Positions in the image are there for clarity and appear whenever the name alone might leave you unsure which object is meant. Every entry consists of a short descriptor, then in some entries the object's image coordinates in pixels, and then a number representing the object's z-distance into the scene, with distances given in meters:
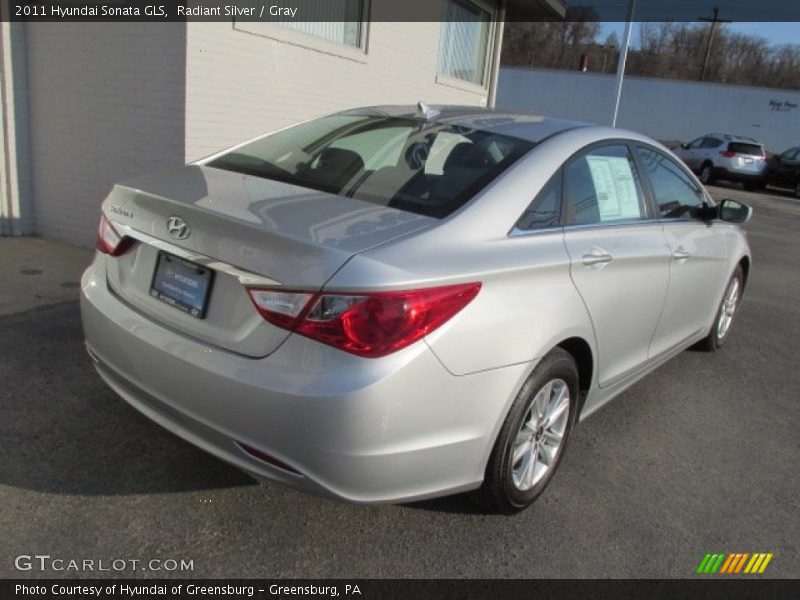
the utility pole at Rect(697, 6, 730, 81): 49.94
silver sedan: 2.17
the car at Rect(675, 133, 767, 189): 21.38
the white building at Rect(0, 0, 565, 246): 5.67
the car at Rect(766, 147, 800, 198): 21.27
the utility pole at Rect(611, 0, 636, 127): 18.59
